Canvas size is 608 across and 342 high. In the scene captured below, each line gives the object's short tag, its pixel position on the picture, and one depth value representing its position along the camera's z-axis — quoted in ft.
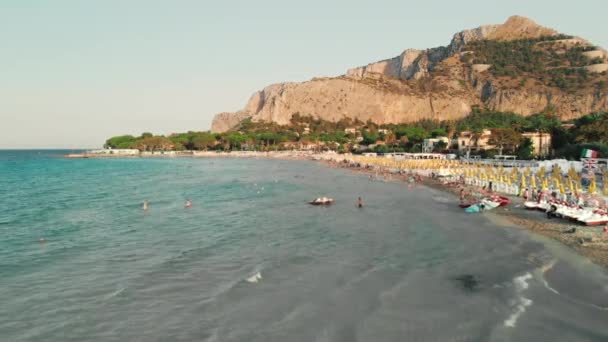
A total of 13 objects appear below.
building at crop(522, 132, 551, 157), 257.09
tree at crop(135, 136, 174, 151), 595.88
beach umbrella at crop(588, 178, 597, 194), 103.49
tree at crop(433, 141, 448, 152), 340.45
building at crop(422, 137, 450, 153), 354.84
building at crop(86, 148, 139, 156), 568.57
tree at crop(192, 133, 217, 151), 566.77
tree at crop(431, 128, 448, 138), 411.34
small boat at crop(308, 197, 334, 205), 128.47
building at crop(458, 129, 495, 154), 298.76
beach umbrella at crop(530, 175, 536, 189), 119.39
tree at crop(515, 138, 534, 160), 229.25
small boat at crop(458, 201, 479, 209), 113.50
